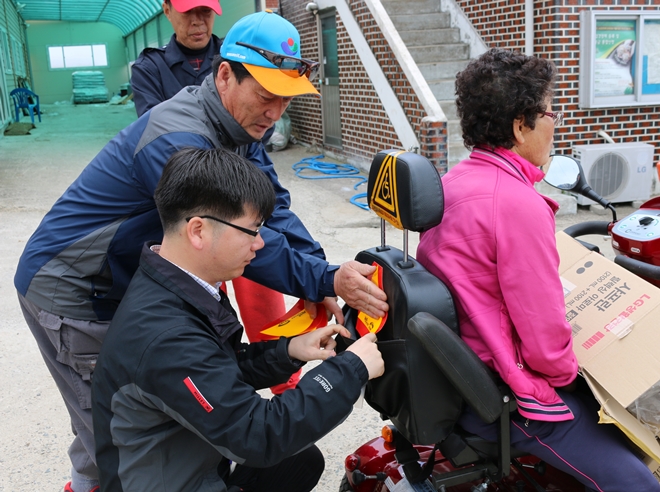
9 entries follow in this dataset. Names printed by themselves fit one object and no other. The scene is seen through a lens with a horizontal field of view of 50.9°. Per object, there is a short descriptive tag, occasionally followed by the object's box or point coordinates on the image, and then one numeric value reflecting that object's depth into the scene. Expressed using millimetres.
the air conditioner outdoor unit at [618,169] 7758
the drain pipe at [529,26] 8120
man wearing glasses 1691
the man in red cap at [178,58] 3852
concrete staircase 9688
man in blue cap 2279
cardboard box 1839
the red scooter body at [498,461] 1965
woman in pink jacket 1822
